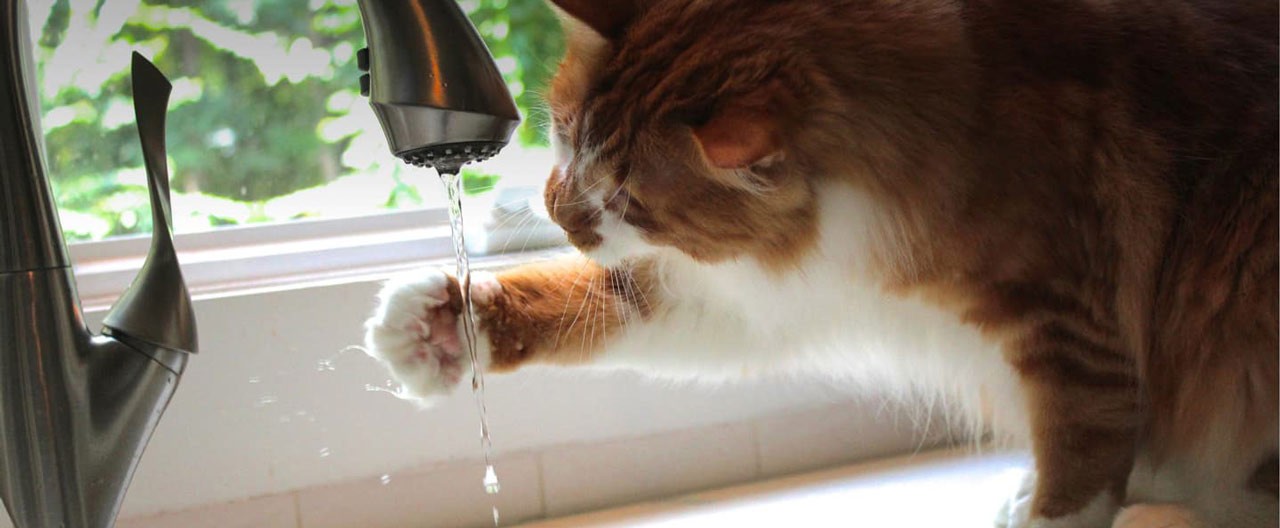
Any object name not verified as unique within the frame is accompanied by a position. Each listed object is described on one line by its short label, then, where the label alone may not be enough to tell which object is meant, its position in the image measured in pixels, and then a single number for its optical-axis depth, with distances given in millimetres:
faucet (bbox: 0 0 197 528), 760
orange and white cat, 1026
